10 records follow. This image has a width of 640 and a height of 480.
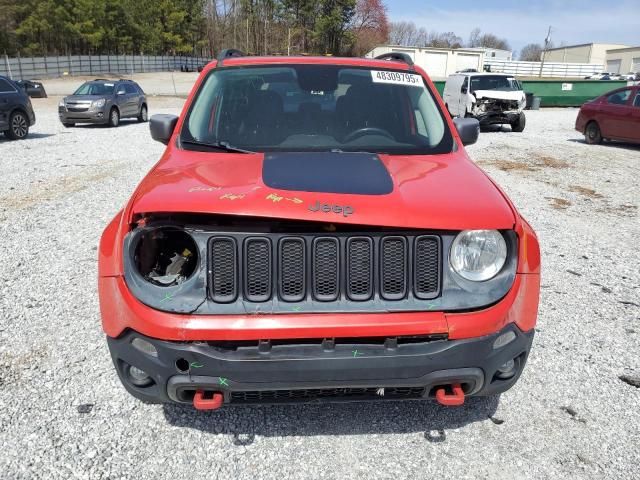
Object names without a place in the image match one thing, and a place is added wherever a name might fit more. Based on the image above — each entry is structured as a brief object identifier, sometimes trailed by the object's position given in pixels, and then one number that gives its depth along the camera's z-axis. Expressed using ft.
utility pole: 226.17
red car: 46.39
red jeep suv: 7.14
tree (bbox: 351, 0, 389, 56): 278.26
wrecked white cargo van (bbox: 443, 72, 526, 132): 57.06
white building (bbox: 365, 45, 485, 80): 217.56
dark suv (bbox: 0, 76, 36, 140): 44.14
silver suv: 56.49
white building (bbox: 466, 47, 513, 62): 337.66
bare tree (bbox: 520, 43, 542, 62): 431.02
